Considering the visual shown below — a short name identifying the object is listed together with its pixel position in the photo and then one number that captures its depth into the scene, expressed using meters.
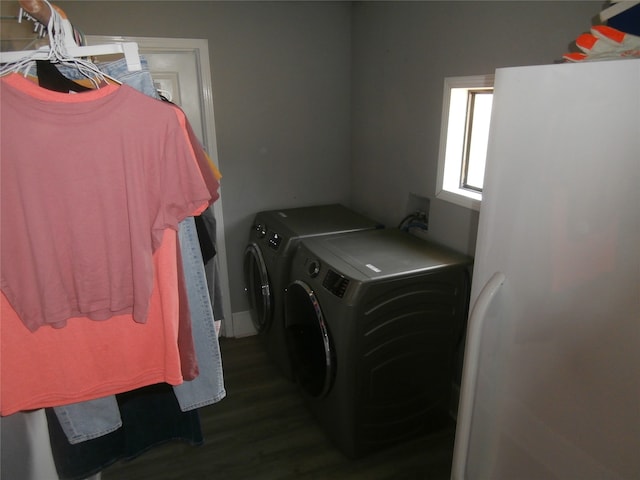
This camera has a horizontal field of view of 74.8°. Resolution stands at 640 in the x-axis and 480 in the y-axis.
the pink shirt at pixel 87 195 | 0.84
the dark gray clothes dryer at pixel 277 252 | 2.30
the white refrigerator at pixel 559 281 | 0.69
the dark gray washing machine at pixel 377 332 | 1.72
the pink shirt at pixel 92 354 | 0.92
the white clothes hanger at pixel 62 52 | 0.91
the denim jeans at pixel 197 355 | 1.00
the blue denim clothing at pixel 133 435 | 1.19
